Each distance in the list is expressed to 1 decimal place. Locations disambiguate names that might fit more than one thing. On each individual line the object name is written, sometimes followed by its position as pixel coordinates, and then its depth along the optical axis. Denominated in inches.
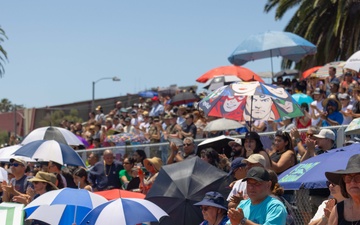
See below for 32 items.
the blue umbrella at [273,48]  702.5
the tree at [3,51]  935.7
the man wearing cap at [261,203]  279.1
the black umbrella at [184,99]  979.3
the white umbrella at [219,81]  824.3
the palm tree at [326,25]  1029.8
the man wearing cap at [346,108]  536.7
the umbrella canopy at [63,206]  372.2
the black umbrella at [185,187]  369.4
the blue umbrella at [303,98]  690.8
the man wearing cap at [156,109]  939.2
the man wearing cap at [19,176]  481.1
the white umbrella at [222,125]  598.9
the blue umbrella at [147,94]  1485.7
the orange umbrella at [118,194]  415.2
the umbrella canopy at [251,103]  492.7
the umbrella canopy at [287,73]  1131.0
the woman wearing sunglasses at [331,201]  271.6
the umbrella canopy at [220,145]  474.6
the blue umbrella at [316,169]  319.6
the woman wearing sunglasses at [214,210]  313.6
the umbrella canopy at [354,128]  405.7
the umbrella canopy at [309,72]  928.9
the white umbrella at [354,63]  597.9
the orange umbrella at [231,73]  767.7
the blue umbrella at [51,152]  504.7
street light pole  1773.5
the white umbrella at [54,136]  600.4
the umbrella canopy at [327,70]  881.9
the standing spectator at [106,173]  539.8
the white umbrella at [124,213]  334.6
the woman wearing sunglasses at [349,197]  224.8
